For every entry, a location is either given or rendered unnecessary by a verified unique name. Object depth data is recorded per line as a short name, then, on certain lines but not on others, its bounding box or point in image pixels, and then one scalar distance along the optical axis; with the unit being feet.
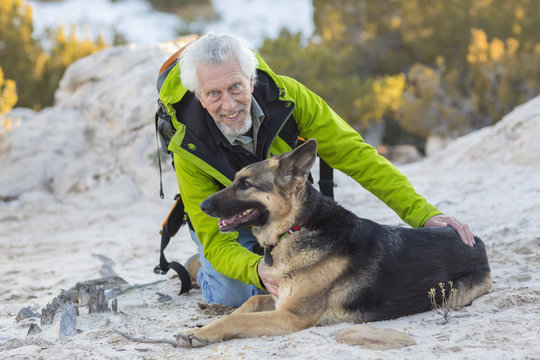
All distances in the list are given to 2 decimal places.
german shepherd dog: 11.22
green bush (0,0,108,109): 46.19
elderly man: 12.48
